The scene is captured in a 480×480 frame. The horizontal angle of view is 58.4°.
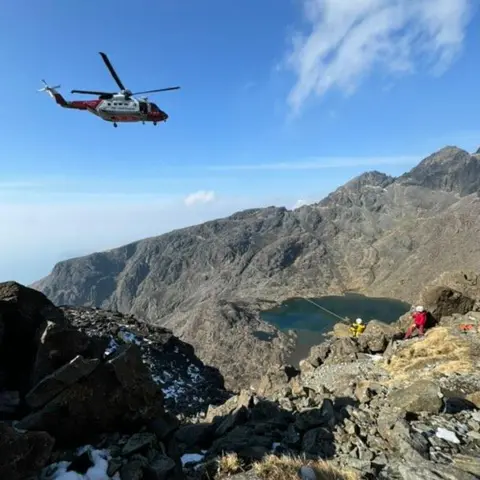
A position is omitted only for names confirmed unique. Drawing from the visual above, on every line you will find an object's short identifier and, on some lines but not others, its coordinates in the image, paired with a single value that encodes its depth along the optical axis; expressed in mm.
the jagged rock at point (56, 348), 11414
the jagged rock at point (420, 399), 11852
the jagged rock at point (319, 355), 27875
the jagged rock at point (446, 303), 25594
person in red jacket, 23875
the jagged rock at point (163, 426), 11414
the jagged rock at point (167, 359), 28984
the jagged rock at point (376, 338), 24750
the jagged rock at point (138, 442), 9814
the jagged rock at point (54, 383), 10430
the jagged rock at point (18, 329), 12141
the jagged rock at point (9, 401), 10873
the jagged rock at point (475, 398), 12608
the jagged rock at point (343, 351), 24936
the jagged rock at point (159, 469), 9031
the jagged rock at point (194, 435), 12133
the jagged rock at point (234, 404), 14953
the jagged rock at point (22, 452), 8016
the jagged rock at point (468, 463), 8352
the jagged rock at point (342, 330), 32319
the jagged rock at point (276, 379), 25117
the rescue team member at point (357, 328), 29641
